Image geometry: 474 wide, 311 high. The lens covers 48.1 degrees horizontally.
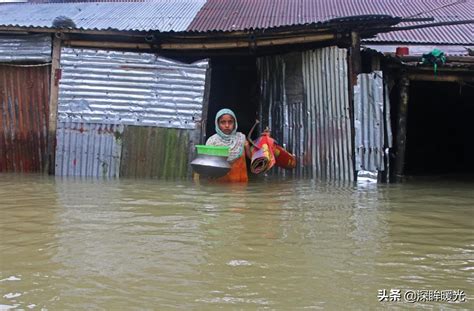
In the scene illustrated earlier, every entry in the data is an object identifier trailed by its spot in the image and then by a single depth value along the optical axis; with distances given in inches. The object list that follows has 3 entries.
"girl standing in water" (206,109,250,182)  283.3
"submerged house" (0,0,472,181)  293.6
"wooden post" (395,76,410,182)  302.2
